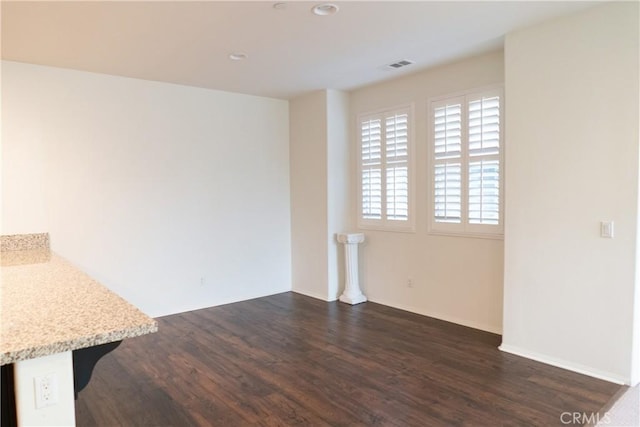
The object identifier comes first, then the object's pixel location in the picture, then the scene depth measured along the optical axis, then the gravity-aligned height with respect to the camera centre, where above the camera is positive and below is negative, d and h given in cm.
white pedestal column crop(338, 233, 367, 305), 535 -96
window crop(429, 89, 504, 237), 408 +27
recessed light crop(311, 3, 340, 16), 294 +129
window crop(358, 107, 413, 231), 493 +28
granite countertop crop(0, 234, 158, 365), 142 -47
